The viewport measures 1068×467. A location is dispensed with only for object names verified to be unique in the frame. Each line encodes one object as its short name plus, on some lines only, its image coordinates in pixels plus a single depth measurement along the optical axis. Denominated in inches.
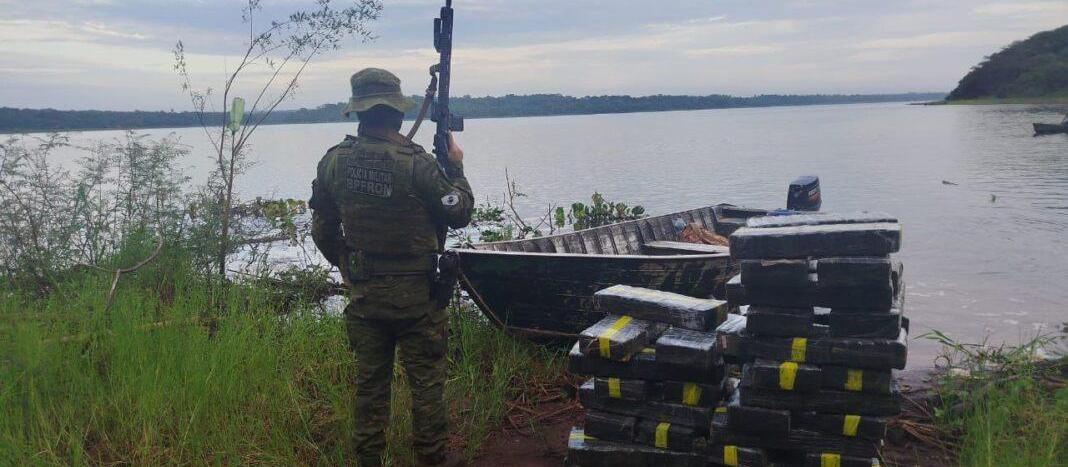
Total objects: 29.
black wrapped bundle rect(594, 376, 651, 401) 172.4
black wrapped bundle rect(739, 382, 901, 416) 155.9
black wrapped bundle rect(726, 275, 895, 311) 153.6
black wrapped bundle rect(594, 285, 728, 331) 176.2
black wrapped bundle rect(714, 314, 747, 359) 165.0
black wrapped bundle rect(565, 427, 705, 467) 170.7
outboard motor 438.9
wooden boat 253.4
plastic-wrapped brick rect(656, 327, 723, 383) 165.0
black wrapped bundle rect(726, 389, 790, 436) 159.5
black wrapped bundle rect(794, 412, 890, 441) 156.6
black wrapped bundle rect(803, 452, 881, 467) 158.1
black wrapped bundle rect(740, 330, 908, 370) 152.2
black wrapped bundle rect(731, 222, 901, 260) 152.4
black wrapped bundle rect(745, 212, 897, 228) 173.8
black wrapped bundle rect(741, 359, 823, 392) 157.2
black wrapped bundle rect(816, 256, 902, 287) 150.7
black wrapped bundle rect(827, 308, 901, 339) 153.9
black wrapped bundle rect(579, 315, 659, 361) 170.4
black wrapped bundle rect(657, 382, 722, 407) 169.8
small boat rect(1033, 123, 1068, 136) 1785.2
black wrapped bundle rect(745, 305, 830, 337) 158.7
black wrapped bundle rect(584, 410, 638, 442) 174.6
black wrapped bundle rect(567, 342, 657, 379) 171.6
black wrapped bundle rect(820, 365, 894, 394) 154.9
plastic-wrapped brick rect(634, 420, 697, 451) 170.1
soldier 166.2
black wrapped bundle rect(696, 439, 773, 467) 163.0
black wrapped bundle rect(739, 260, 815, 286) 157.1
